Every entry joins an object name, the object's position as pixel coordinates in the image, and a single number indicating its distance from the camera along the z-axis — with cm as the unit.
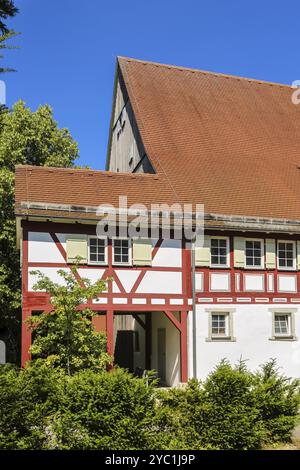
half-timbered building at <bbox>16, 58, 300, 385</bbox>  1673
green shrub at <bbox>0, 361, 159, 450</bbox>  973
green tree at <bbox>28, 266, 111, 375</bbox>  1353
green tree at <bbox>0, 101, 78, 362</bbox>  2444
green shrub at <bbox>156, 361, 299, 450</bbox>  1058
